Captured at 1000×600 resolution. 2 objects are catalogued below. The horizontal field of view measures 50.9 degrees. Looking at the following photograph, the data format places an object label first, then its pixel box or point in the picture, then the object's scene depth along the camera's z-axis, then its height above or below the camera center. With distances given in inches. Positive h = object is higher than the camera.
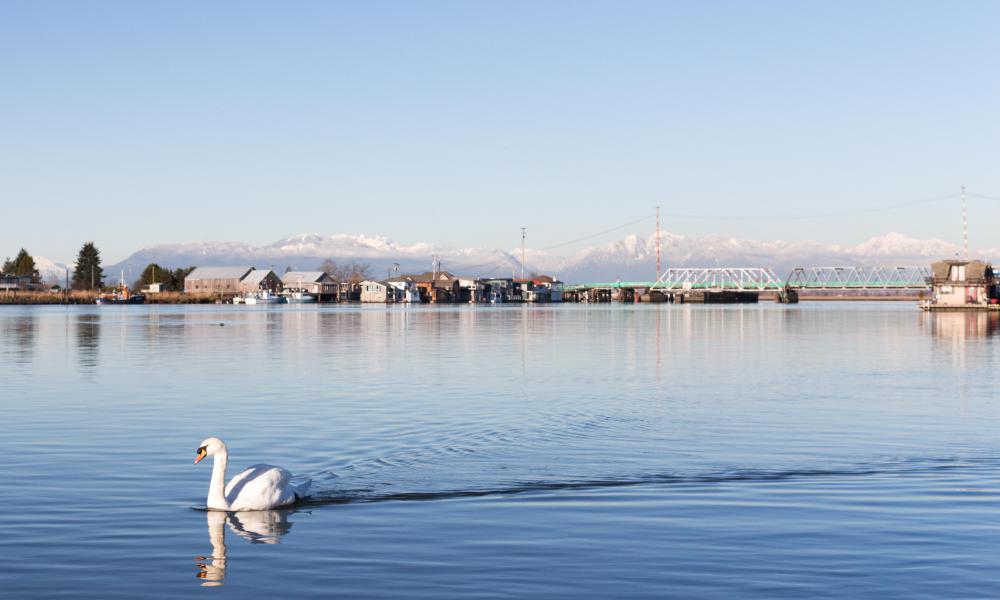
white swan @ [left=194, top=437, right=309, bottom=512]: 684.1 -126.9
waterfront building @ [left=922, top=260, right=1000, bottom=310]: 7401.6 +6.1
